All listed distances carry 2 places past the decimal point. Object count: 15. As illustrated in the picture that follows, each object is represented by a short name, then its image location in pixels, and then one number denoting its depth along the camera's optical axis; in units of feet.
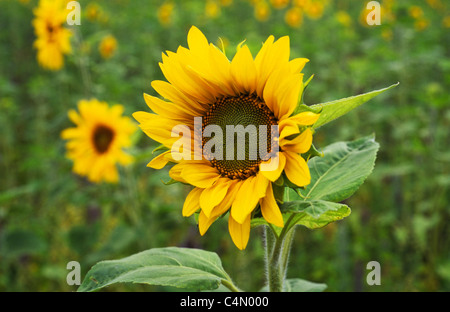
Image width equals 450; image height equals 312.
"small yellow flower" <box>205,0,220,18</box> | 15.58
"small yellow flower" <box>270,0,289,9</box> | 14.56
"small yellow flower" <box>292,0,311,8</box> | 14.64
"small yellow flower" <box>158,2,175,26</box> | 14.57
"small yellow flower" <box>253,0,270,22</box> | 16.26
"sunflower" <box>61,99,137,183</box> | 7.93
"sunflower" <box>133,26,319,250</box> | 2.61
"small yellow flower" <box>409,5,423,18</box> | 10.69
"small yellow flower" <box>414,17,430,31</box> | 12.25
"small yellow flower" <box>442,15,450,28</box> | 14.40
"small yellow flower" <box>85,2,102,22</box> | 11.99
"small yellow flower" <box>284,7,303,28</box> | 14.84
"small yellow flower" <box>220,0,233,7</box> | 16.74
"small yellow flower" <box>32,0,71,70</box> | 9.16
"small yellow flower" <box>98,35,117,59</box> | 12.18
